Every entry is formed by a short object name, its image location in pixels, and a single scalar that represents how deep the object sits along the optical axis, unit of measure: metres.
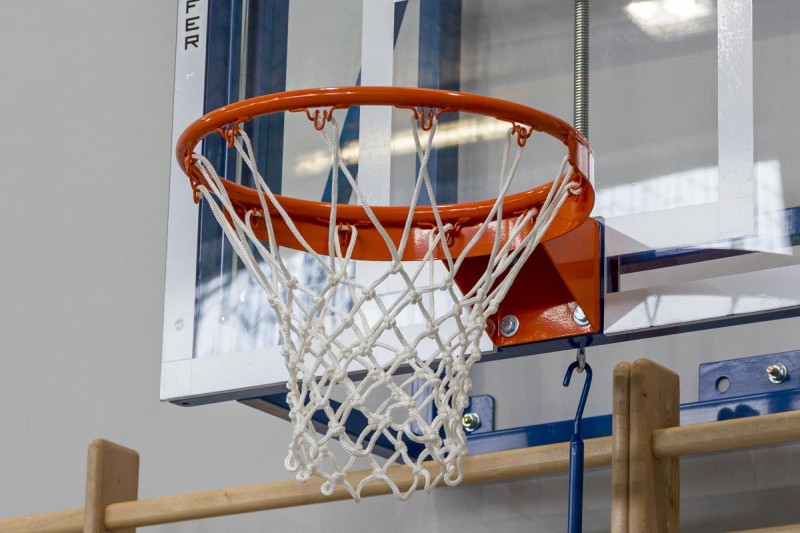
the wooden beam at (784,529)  3.75
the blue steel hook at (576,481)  3.85
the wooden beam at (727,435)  3.79
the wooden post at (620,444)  3.88
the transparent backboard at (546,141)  3.88
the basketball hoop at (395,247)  3.74
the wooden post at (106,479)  4.33
